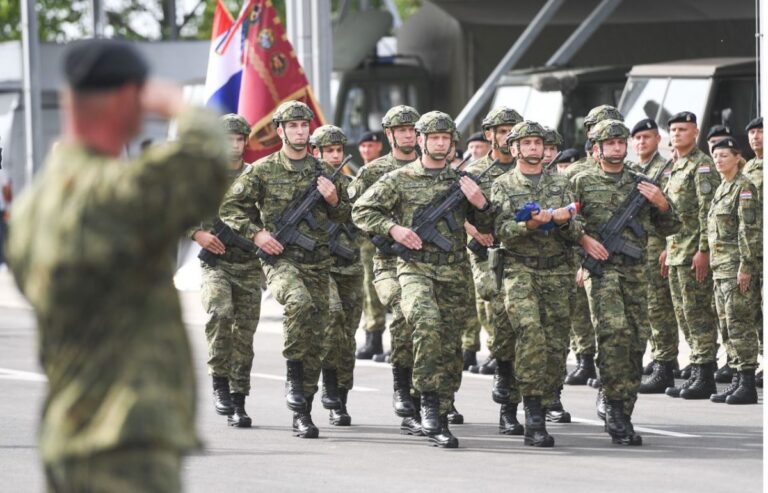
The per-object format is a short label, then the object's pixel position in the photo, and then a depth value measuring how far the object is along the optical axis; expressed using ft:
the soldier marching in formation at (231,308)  70.13
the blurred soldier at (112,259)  27.61
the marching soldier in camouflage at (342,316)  71.05
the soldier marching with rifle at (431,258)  64.08
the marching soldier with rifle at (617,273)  63.93
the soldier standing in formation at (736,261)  75.31
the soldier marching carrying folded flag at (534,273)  63.93
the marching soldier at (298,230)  67.97
